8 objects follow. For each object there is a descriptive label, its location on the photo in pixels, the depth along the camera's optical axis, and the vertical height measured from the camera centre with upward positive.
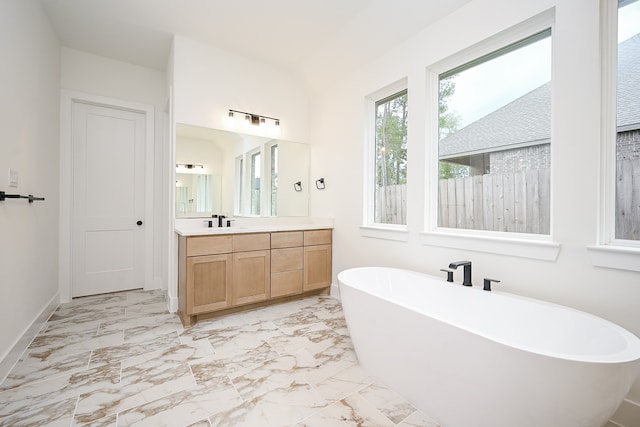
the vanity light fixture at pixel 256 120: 3.37 +1.15
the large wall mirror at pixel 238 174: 3.12 +0.47
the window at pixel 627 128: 1.53 +0.47
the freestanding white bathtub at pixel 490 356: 1.01 -0.64
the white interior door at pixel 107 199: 3.35 +0.17
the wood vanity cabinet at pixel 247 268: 2.63 -0.57
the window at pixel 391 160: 2.92 +0.57
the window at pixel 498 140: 1.93 +0.57
